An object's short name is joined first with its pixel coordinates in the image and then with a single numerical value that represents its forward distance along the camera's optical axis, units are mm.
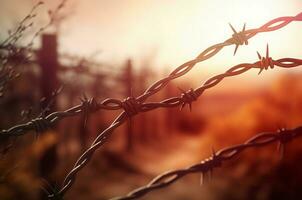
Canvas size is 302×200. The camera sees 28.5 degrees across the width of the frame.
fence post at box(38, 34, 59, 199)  3978
